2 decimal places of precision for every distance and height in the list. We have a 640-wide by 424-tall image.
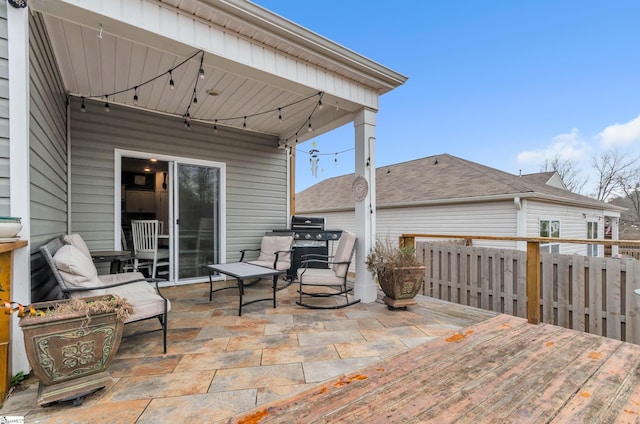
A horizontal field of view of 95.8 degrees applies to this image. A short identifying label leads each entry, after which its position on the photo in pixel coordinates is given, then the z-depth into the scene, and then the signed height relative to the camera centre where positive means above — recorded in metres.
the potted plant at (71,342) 1.55 -0.73
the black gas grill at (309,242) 5.23 -0.52
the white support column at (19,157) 1.89 +0.38
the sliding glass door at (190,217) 4.72 -0.05
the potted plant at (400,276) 3.46 -0.75
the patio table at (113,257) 3.66 -0.56
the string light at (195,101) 3.03 +1.64
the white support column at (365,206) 3.84 +0.11
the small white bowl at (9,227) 1.66 -0.08
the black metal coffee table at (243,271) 3.34 -0.72
